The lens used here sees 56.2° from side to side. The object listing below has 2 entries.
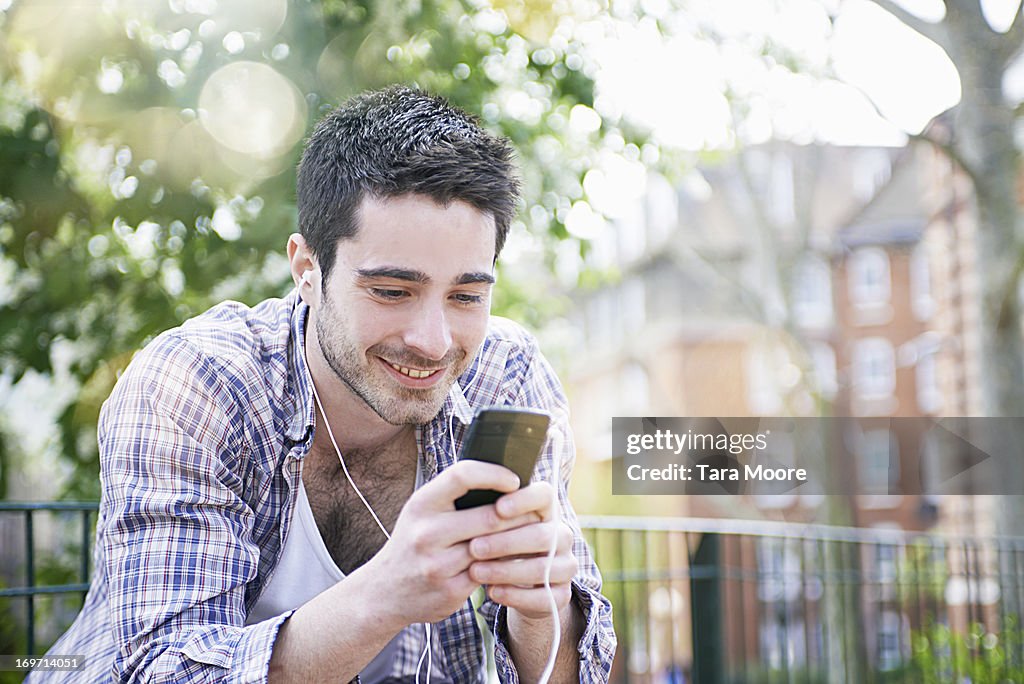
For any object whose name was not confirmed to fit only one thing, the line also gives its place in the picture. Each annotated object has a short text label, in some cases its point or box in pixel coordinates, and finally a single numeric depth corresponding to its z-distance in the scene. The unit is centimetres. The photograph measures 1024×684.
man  154
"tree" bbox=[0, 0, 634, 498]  355
